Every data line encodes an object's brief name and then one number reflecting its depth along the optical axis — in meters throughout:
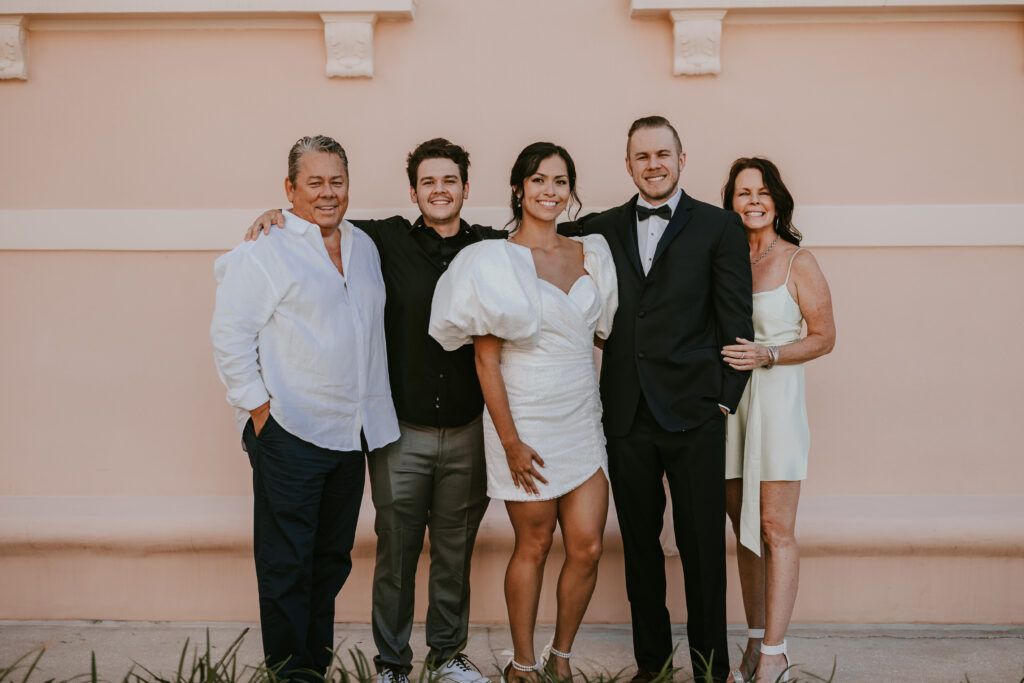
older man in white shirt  2.79
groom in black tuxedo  2.92
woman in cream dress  3.05
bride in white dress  2.85
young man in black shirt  3.07
